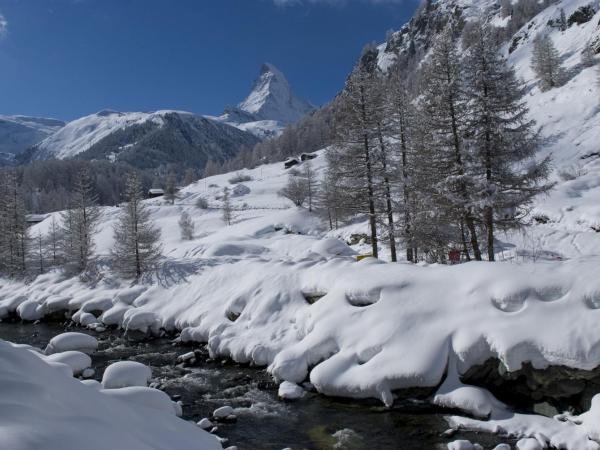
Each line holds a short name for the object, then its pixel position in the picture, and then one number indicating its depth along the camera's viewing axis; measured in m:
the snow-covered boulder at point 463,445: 9.16
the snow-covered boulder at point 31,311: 28.81
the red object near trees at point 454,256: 22.16
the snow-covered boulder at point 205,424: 11.00
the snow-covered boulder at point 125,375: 11.62
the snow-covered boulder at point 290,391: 12.84
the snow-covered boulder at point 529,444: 9.03
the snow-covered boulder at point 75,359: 14.25
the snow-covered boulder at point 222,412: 11.67
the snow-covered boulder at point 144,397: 8.32
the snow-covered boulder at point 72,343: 17.62
